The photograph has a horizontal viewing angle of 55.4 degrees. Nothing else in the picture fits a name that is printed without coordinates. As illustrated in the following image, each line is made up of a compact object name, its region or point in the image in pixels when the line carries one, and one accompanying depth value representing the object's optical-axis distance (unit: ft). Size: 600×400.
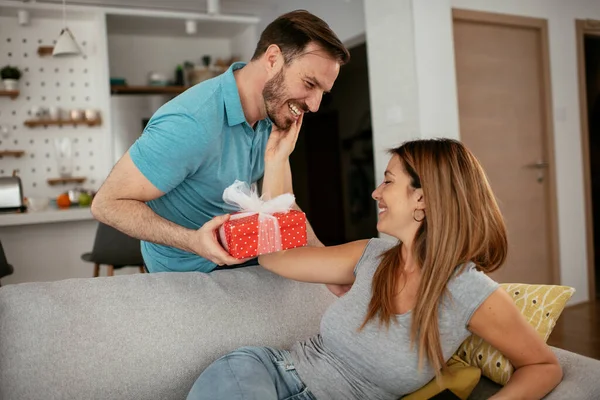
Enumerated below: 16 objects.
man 5.09
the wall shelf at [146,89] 18.27
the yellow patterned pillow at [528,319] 4.87
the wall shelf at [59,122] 16.75
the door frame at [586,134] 14.49
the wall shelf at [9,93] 16.36
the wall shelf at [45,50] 16.93
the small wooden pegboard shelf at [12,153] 16.60
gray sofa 4.77
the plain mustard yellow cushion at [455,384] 4.71
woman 4.46
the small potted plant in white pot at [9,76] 16.33
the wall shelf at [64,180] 17.19
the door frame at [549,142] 14.07
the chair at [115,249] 11.61
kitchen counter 14.21
